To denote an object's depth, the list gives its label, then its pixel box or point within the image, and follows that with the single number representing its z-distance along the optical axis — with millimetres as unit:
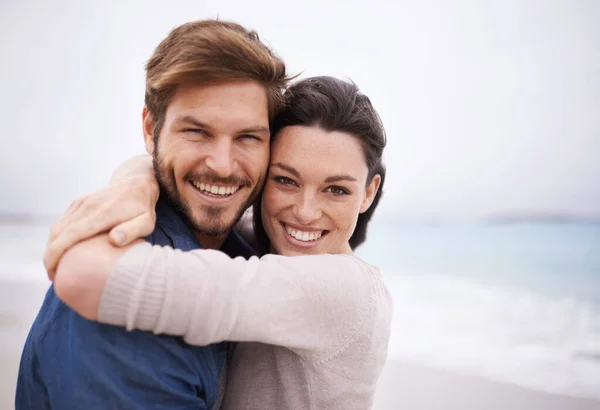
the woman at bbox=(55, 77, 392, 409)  803
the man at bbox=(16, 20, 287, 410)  833
